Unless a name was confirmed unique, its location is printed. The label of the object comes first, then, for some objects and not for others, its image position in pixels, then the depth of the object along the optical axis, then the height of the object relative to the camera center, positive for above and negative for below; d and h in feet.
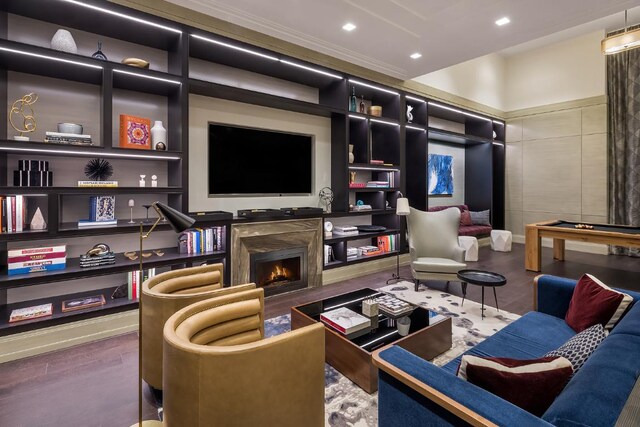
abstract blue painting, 22.70 +2.91
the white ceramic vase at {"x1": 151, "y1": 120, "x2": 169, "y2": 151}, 10.54 +2.63
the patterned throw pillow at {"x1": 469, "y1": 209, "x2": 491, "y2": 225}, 23.39 -0.30
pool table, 14.07 -0.99
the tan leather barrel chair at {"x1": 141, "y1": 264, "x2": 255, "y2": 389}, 6.40 -1.94
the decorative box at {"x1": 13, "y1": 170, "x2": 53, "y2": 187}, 8.57 +0.99
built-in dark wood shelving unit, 8.66 +4.18
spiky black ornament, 9.95 +1.43
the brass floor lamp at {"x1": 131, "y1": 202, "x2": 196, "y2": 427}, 5.01 -0.08
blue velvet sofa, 3.13 -2.01
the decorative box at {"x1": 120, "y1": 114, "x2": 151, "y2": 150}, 10.05 +2.66
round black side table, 10.27 -2.18
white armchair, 13.62 -1.06
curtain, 19.56 +4.74
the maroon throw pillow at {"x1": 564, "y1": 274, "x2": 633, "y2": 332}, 6.06 -1.85
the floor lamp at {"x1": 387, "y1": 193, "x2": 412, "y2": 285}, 14.49 +0.28
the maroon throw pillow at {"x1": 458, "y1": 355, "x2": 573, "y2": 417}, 3.64 -1.96
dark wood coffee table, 6.82 -2.94
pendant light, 13.28 +7.44
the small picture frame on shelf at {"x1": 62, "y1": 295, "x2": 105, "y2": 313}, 9.09 -2.62
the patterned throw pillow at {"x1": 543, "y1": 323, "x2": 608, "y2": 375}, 4.35 -1.96
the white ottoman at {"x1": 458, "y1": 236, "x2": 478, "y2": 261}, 18.61 -1.90
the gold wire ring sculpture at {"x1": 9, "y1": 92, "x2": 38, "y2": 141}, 8.96 +2.96
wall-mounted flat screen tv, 12.59 +2.28
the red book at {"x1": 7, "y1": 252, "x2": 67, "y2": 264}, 8.45 -1.18
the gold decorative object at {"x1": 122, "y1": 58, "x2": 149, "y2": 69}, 9.77 +4.75
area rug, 6.11 -3.57
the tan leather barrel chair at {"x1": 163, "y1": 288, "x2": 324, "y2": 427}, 3.83 -2.14
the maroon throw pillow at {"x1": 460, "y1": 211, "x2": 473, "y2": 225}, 22.88 -0.30
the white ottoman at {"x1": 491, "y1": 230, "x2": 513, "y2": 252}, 21.54 -1.80
